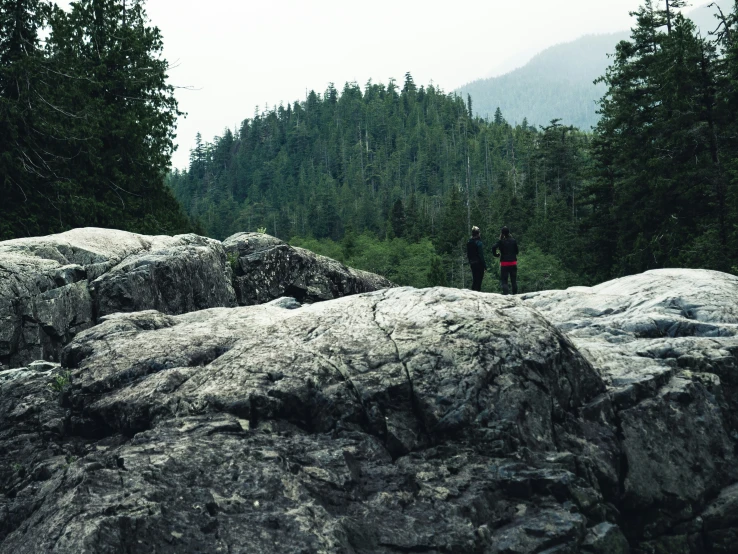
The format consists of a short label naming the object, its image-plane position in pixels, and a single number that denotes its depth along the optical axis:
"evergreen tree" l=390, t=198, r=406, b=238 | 111.11
